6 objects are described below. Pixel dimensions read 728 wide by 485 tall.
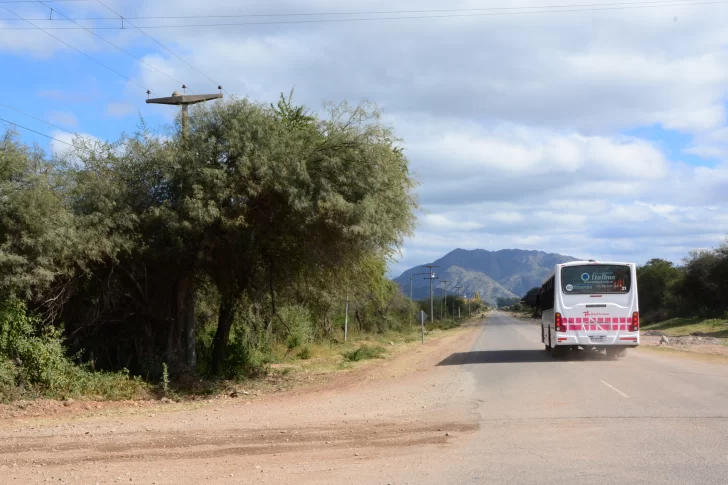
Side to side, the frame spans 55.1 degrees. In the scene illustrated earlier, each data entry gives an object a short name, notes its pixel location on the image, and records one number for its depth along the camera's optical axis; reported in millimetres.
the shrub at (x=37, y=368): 14805
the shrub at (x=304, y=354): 30659
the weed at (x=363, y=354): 30347
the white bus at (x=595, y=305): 22547
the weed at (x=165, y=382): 16828
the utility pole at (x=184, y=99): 21297
